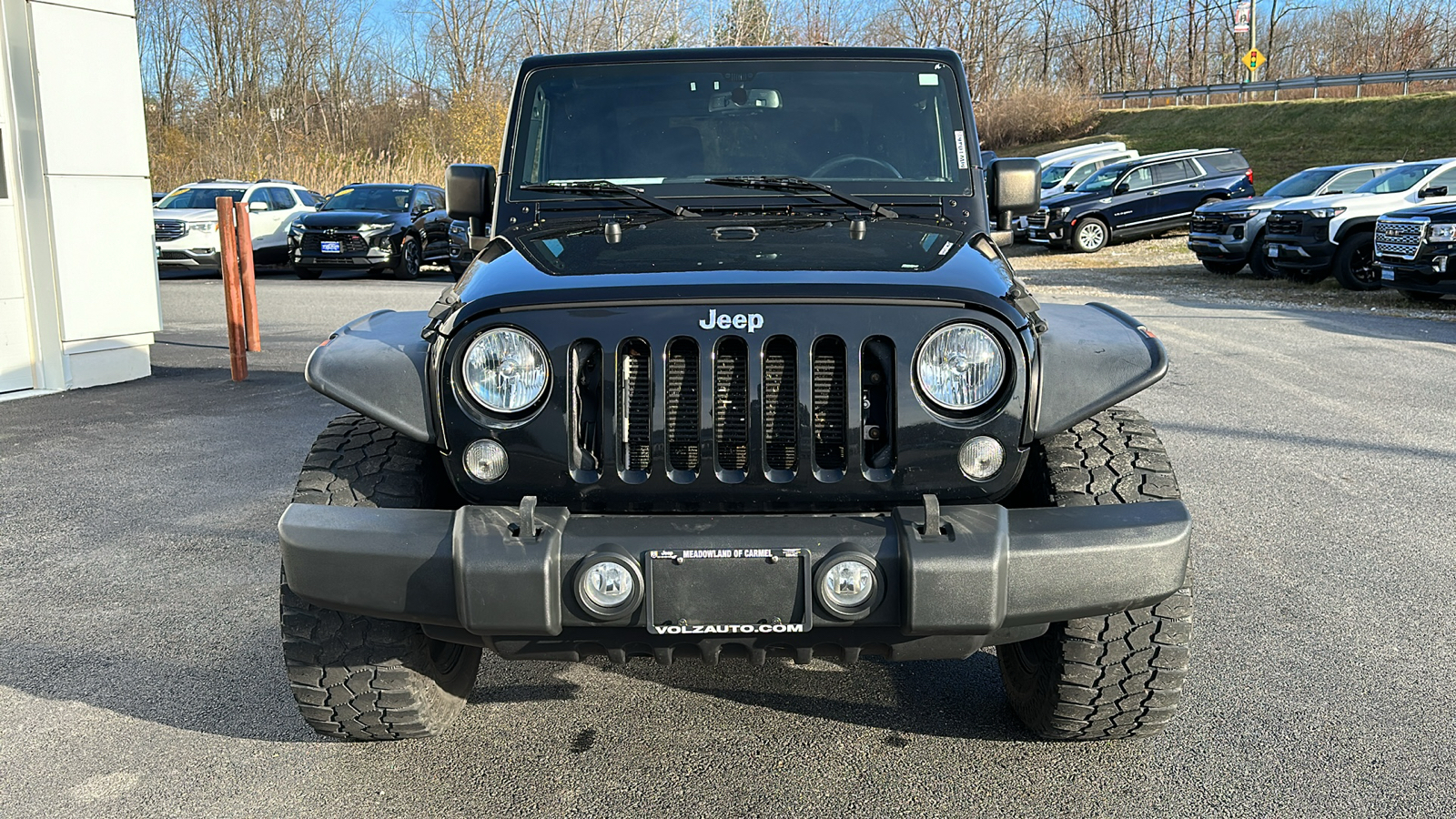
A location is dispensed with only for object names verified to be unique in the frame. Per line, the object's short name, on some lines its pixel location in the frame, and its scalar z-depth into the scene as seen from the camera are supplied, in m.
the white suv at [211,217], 18.38
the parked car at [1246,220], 17.39
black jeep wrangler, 2.48
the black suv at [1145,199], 22.17
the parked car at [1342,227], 15.37
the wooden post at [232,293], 8.73
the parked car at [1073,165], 26.75
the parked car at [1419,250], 12.72
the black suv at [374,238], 17.39
